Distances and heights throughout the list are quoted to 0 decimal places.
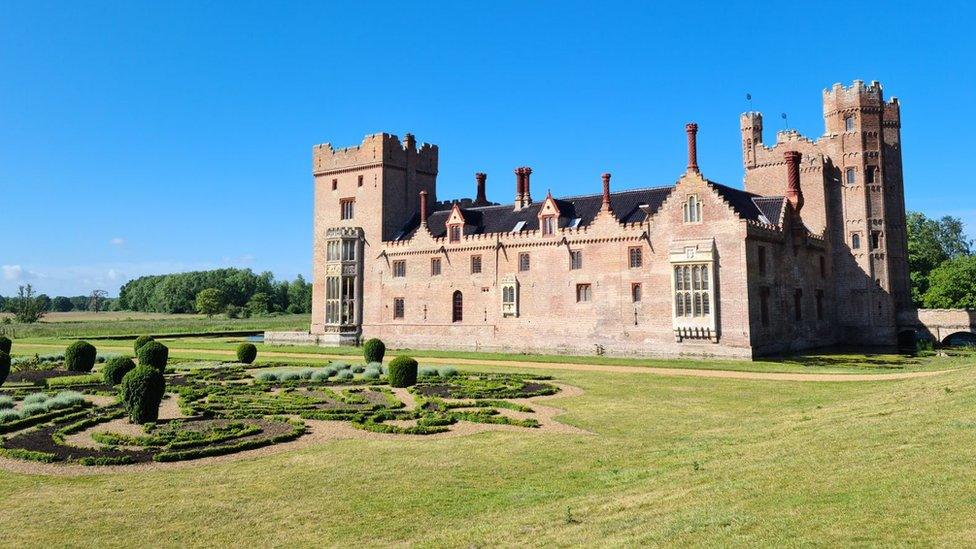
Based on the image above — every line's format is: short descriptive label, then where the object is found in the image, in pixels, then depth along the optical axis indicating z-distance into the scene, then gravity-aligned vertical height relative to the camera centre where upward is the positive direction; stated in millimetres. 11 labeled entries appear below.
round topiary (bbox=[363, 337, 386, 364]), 36781 -1782
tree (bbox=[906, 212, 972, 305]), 67500 +7949
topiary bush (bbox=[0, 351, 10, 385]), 29270 -1903
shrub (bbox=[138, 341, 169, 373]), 30391 -1571
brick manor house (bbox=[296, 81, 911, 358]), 41062 +4193
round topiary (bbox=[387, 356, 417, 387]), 27891 -2279
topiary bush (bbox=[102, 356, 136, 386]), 28109 -2020
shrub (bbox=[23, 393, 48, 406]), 23125 -2659
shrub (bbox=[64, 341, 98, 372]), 34812 -1848
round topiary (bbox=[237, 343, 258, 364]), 38688 -1958
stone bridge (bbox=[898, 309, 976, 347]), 48450 -1059
